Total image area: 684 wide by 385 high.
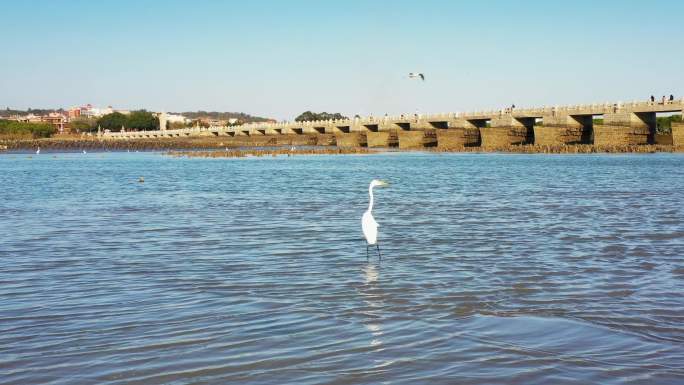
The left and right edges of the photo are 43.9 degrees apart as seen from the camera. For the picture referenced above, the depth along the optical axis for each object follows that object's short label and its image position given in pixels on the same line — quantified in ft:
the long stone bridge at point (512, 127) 232.53
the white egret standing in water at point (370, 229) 41.32
